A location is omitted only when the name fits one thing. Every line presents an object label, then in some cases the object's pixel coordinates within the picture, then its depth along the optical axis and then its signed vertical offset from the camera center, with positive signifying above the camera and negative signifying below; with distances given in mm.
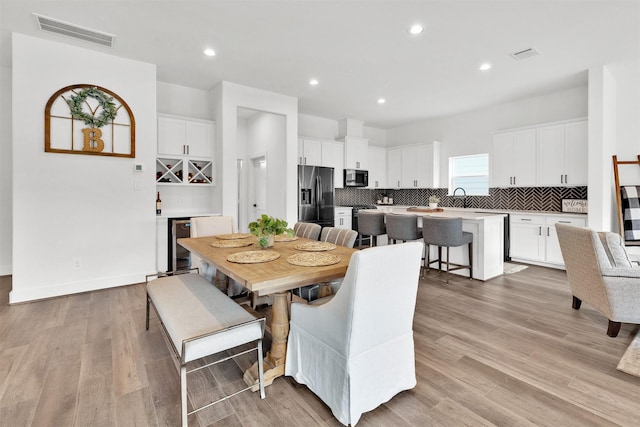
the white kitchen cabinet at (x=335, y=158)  6341 +1122
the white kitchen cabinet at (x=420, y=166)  6590 +1004
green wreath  3514 +1230
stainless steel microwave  6695 +751
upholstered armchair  2357 -512
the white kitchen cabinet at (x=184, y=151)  4449 +907
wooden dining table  1583 -348
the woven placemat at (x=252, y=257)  1918 -300
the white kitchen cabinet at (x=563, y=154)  4598 +902
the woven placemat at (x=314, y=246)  2311 -276
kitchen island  4039 -471
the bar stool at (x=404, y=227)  4113 -212
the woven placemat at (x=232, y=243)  2486 -268
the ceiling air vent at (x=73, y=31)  2994 +1863
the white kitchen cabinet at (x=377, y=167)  7215 +1061
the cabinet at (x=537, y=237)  4633 -413
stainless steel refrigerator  5695 +324
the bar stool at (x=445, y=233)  3748 -269
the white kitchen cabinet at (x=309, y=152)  5961 +1190
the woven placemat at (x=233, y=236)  2815 -237
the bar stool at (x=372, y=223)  4566 -177
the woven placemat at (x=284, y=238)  2812 -255
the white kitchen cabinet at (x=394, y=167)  7254 +1058
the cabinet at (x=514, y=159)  5141 +923
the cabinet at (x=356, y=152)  6645 +1310
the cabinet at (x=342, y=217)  6348 -119
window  6020 +774
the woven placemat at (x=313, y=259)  1832 -304
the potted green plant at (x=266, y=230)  2361 -146
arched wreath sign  3430 +1041
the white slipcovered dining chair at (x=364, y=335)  1429 -646
